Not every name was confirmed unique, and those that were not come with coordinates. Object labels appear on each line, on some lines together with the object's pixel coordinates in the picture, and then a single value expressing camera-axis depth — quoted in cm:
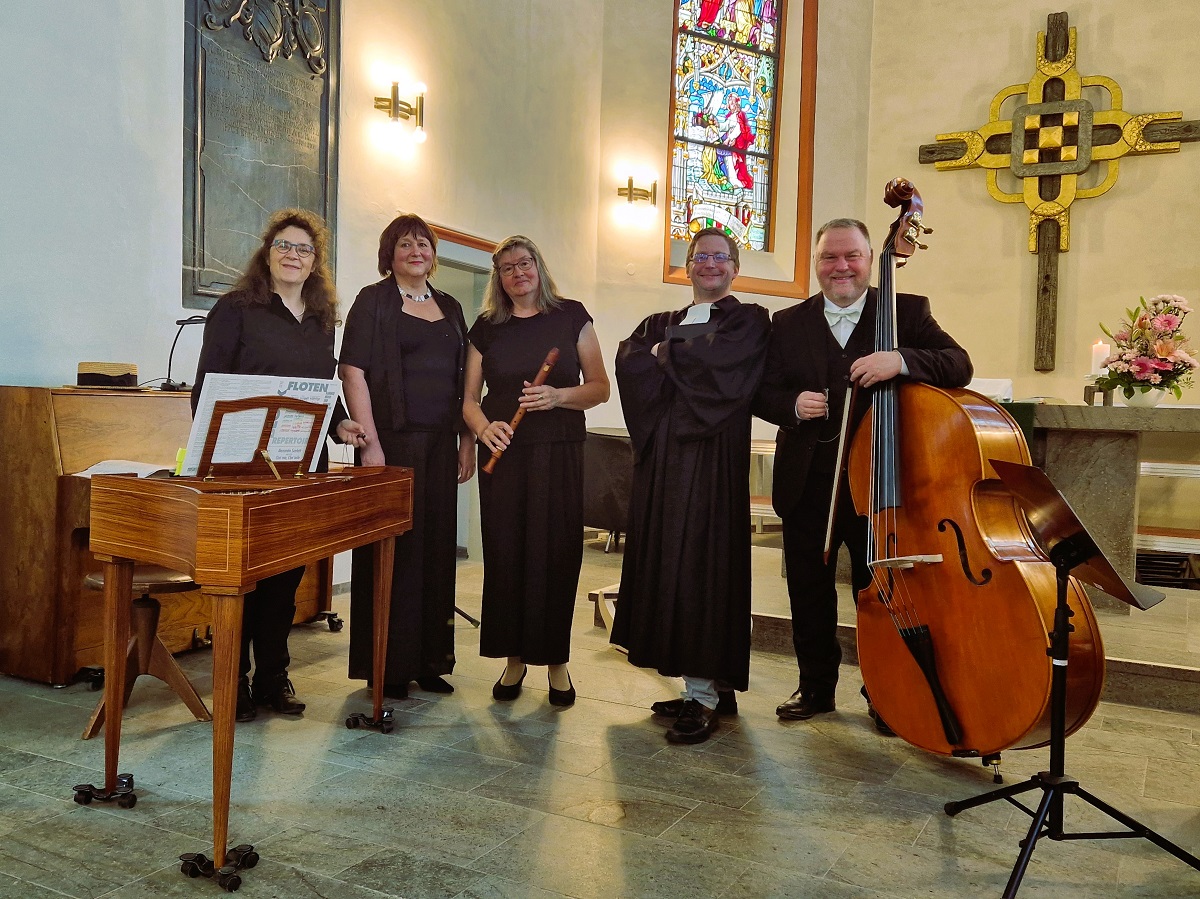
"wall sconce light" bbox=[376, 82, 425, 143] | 569
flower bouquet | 456
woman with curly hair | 325
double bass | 229
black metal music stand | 203
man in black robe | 319
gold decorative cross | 797
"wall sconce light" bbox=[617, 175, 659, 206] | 800
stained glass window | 865
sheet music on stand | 247
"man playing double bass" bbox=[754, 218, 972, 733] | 316
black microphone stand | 404
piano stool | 321
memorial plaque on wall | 454
